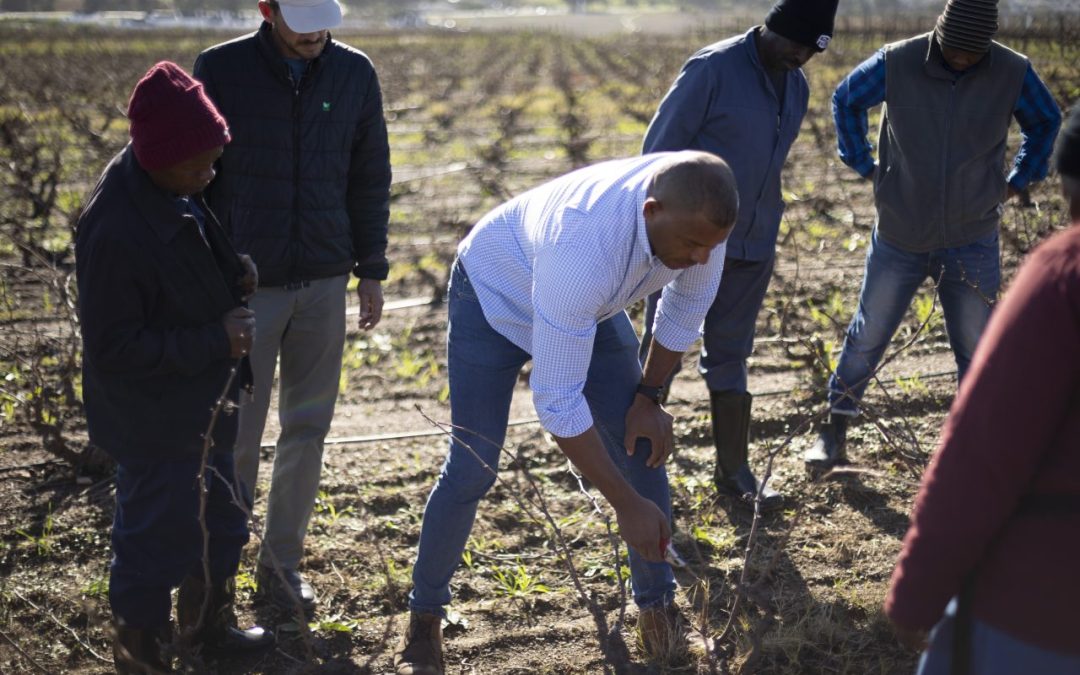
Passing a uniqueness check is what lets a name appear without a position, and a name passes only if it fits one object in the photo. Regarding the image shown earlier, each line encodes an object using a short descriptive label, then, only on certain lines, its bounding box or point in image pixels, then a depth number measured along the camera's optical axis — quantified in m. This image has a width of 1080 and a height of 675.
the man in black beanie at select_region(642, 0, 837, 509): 3.53
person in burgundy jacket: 1.47
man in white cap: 3.10
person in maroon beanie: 2.50
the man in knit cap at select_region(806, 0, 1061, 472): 3.72
